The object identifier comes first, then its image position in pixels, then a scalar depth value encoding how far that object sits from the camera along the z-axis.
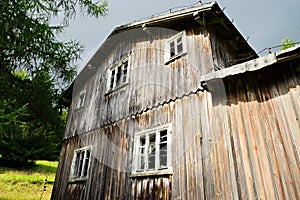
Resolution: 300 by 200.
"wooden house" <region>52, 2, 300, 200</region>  3.95
